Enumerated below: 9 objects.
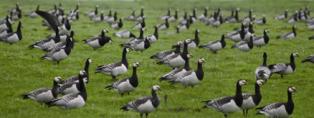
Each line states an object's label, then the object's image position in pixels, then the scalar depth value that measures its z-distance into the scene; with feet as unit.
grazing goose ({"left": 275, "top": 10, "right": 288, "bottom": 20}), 233.14
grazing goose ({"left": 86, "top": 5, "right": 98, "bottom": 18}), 226.99
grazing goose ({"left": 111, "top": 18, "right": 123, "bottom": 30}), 192.28
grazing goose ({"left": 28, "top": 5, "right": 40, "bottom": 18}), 226.99
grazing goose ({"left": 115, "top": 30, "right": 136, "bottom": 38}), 163.94
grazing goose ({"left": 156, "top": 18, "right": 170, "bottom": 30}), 193.47
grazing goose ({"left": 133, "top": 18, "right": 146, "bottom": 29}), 196.29
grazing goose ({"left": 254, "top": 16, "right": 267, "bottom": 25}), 215.06
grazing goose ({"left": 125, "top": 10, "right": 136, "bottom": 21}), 234.23
